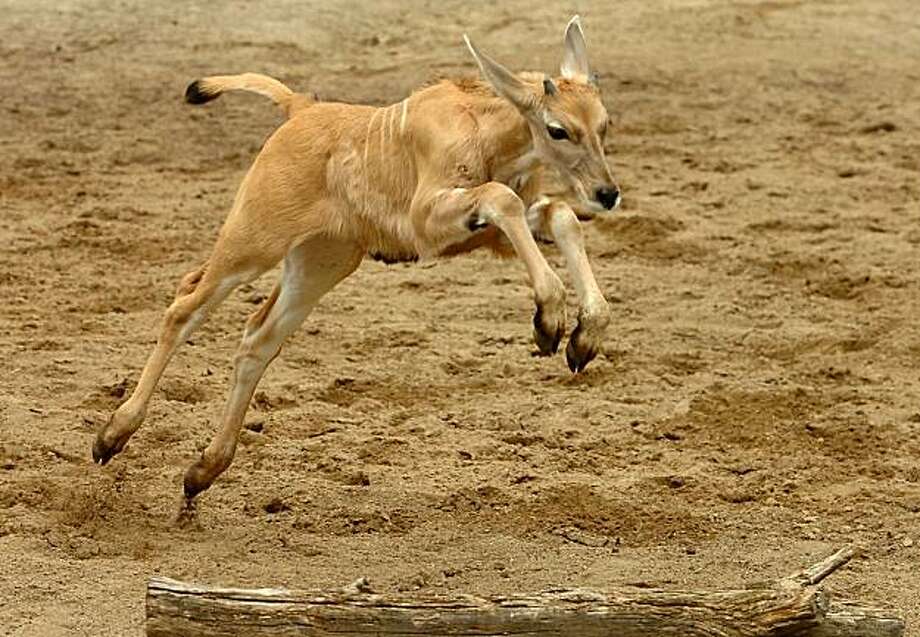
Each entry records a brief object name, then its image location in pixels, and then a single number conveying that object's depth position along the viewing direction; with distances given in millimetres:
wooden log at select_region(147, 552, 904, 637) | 9977
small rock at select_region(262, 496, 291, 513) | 14492
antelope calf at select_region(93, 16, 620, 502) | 13344
